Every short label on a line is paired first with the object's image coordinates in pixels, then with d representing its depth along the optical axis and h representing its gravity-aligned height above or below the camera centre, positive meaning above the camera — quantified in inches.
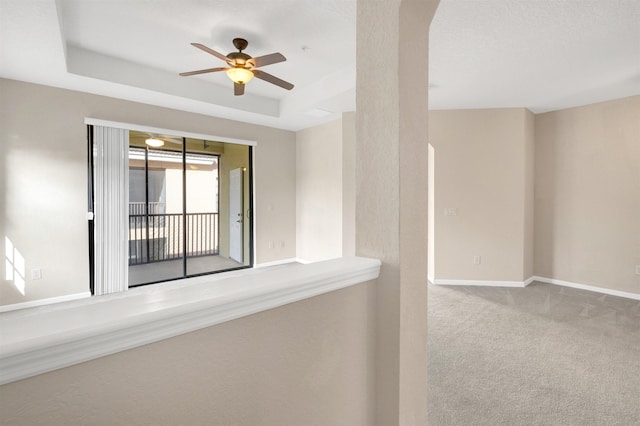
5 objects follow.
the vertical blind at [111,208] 154.7 +1.1
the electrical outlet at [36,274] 139.4 -29.8
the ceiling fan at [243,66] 106.8 +54.2
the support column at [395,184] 48.9 +4.4
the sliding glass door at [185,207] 183.9 +2.1
